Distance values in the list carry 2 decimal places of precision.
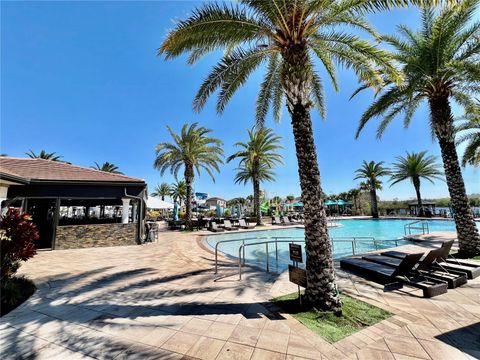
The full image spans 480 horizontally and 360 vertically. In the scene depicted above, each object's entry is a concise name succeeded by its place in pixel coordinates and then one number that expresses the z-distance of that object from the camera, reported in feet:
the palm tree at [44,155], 110.17
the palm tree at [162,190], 232.32
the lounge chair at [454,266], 22.27
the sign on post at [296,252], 17.22
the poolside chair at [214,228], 66.83
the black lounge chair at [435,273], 20.44
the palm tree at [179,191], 172.14
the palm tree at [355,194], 154.13
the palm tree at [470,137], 50.13
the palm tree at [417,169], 108.68
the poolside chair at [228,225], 70.85
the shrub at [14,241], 18.58
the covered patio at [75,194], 41.27
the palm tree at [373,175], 121.80
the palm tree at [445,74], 28.37
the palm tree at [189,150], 70.13
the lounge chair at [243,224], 77.25
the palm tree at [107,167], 135.03
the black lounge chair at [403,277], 18.69
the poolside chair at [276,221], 88.94
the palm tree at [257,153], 84.12
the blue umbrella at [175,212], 84.79
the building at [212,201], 237.78
